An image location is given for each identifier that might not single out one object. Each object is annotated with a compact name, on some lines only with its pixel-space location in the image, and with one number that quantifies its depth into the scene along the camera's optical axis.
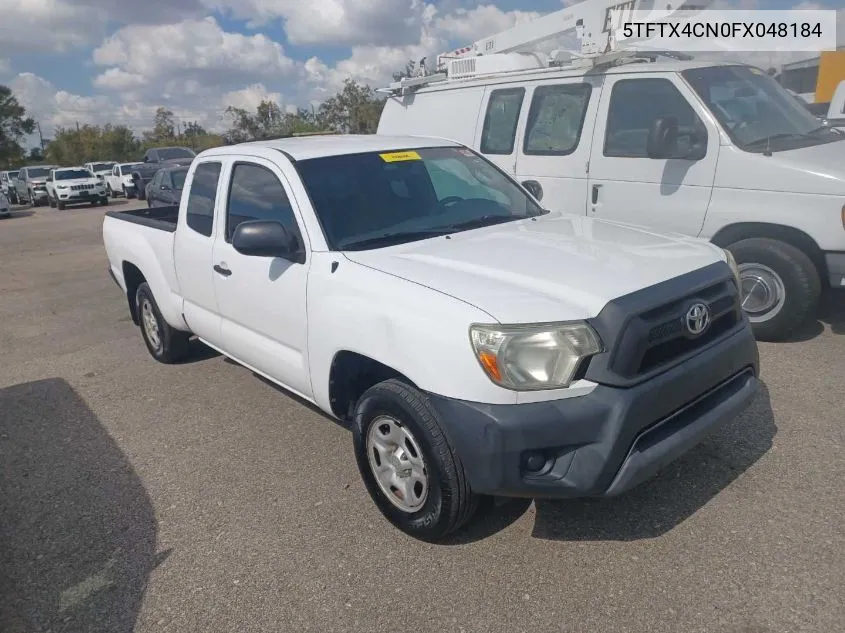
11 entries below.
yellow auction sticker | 4.11
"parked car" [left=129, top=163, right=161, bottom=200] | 26.25
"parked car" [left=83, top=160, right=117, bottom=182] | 33.38
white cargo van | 5.09
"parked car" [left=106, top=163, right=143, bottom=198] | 29.14
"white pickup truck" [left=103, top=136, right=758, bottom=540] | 2.64
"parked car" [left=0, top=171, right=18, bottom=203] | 34.34
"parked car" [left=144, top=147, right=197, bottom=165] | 26.34
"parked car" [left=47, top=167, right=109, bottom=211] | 26.44
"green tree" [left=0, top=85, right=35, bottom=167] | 47.97
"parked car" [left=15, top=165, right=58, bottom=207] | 29.77
